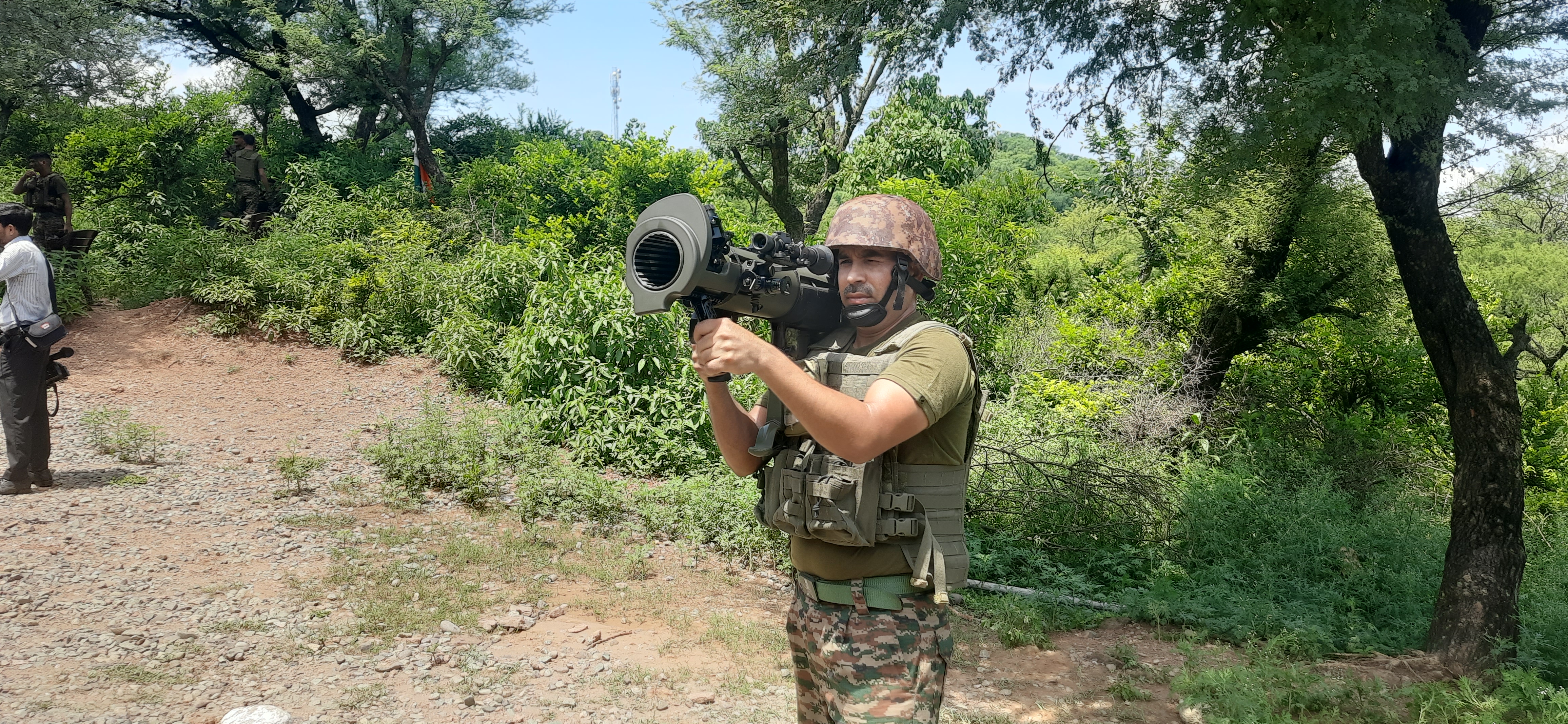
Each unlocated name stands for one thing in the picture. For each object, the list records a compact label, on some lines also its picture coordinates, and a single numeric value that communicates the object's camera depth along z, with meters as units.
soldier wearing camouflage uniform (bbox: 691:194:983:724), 2.10
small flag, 16.02
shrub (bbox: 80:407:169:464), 6.95
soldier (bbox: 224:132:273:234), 12.97
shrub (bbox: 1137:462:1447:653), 5.25
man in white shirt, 5.68
